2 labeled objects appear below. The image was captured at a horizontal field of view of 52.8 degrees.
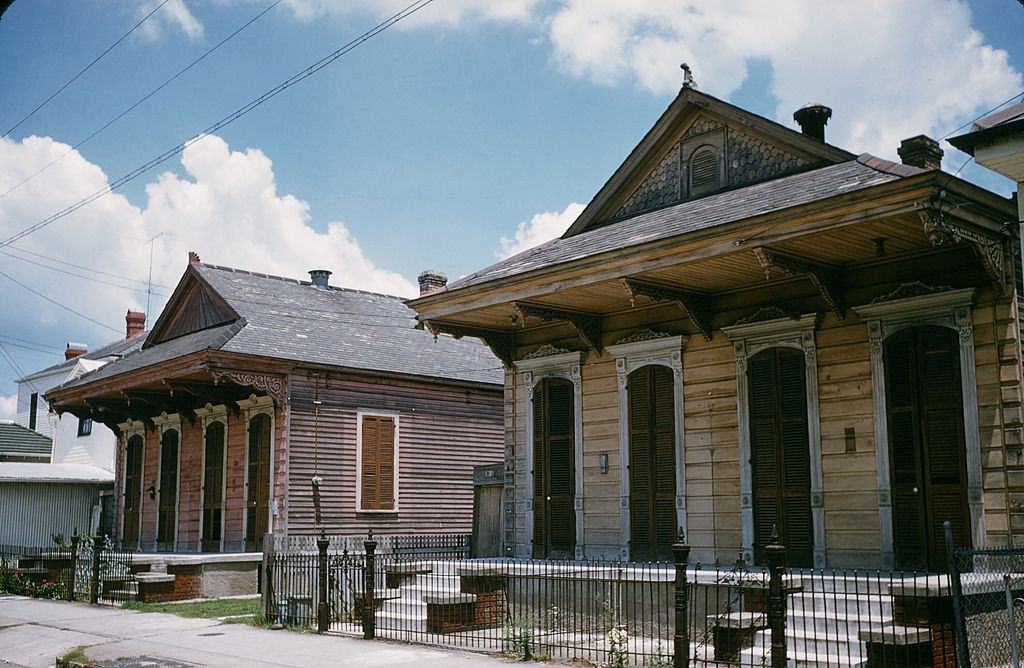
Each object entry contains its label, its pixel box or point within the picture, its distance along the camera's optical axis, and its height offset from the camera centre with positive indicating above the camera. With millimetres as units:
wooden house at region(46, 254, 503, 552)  22359 +1760
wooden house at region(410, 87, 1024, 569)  11664 +1823
